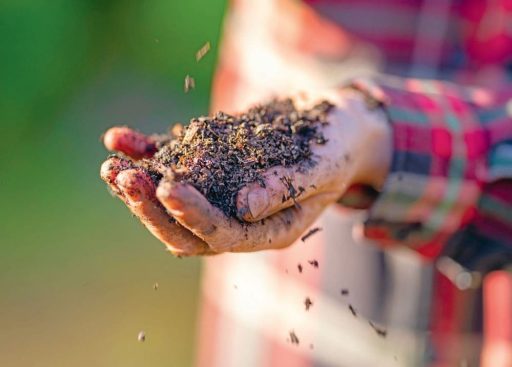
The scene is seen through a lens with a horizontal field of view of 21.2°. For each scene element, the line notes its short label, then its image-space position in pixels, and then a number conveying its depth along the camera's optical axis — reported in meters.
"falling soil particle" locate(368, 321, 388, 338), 0.79
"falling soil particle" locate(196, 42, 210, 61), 0.71
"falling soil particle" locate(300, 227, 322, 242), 0.71
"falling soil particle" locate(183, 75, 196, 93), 0.72
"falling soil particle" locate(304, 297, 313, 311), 0.76
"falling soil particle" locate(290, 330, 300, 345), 0.76
